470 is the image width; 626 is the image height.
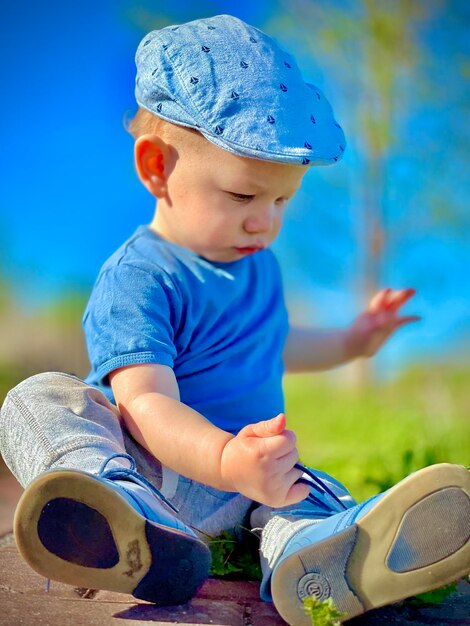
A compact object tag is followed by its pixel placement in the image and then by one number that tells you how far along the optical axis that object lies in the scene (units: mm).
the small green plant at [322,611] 1249
